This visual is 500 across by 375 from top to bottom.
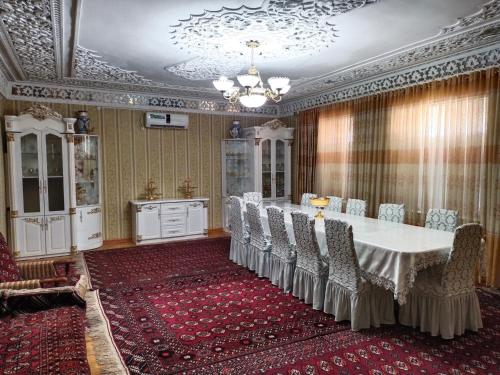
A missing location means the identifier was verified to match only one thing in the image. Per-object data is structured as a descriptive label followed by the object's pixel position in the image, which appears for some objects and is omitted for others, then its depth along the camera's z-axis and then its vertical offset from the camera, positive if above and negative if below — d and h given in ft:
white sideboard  19.81 -2.80
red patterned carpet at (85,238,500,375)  8.13 -4.38
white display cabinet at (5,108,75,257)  16.56 -0.53
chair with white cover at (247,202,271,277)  13.98 -2.97
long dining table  8.67 -2.08
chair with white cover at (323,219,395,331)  9.63 -3.34
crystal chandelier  11.91 +2.91
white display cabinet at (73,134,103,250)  18.37 -1.06
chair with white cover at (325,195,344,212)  16.46 -1.59
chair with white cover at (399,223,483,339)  8.88 -3.23
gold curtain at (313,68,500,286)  12.64 +0.87
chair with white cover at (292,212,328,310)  11.06 -3.05
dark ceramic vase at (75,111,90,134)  18.61 +2.50
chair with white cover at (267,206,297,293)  12.56 -2.96
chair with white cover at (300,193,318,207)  17.88 -1.45
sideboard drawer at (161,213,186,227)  20.38 -2.82
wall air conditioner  20.61 +2.97
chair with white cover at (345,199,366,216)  15.06 -1.59
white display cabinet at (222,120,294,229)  22.61 +0.41
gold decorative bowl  13.58 -1.20
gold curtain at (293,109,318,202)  21.43 +1.23
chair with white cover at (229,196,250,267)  15.57 -2.89
